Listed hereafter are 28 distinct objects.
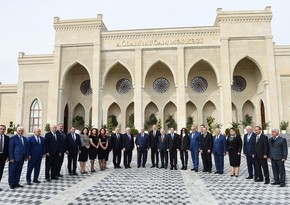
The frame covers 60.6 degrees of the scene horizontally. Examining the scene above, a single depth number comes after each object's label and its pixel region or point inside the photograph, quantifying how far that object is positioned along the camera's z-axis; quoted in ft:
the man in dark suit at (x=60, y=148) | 22.39
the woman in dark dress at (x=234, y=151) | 23.08
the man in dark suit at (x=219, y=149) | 24.53
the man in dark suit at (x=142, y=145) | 29.22
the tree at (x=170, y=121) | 71.22
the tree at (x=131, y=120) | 71.65
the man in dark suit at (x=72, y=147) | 23.76
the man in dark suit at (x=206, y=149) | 25.52
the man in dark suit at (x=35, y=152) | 19.77
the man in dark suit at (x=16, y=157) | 18.17
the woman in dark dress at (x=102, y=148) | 26.43
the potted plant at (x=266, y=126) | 59.37
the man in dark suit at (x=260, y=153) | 19.90
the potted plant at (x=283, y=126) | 58.14
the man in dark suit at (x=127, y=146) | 28.55
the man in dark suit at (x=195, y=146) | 26.14
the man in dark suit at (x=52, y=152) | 21.29
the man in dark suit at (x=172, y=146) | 27.50
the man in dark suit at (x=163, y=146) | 28.03
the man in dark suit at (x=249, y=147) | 21.59
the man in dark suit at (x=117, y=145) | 28.19
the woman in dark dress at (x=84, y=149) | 24.76
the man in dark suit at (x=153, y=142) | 29.04
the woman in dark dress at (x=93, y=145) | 25.55
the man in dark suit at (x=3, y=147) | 17.98
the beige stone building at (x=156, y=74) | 61.87
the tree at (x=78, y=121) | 72.32
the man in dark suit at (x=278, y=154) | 18.75
